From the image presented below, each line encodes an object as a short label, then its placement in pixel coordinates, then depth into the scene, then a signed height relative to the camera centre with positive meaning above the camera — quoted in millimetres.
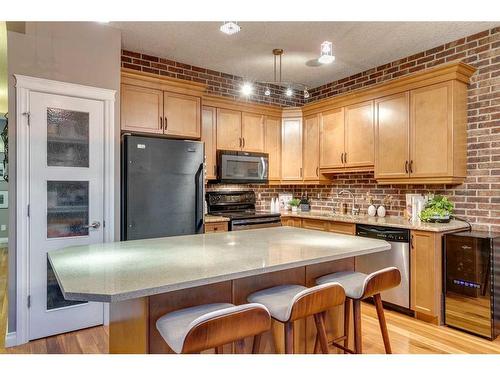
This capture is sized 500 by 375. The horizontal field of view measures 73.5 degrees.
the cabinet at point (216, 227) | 3697 -430
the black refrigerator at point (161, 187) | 3072 +17
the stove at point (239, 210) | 3926 -286
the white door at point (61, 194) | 2674 -40
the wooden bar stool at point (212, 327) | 1234 -557
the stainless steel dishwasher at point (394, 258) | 3146 -683
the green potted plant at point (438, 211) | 3205 -219
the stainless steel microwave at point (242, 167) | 4082 +275
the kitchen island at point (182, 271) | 1348 -368
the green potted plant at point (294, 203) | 4801 -215
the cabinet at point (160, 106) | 3348 +876
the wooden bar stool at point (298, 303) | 1538 -568
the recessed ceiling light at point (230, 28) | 2234 +1087
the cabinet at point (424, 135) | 3141 +535
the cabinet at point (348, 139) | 3875 +610
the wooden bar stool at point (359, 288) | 1868 -570
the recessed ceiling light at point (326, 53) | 2881 +1215
